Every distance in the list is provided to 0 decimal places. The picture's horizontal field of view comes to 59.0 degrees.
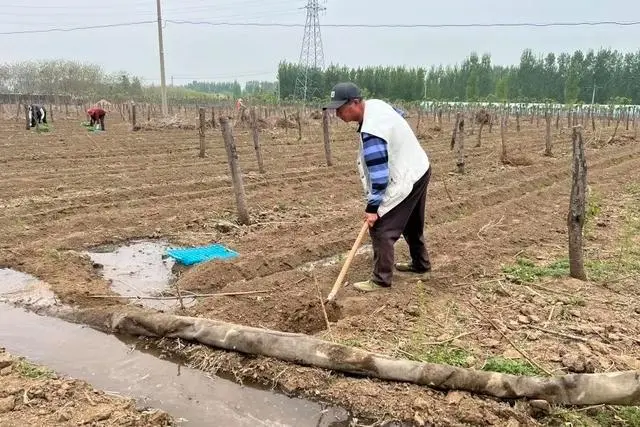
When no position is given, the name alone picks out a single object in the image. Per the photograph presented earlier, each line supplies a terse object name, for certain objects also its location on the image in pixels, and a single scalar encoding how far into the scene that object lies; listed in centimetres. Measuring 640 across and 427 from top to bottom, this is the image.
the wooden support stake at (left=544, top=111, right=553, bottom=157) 1503
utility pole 3007
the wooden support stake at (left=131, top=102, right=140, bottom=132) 2258
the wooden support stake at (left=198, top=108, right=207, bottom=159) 1372
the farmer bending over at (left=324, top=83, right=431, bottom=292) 439
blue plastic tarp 587
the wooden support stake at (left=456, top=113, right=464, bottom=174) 1134
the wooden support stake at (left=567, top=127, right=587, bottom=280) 474
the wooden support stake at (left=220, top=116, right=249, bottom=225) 735
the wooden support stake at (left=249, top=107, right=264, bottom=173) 1129
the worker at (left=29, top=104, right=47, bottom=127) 2122
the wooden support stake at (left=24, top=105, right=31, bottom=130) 2192
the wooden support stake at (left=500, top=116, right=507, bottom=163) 1322
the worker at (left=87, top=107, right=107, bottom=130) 2220
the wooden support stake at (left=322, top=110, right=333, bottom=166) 1262
